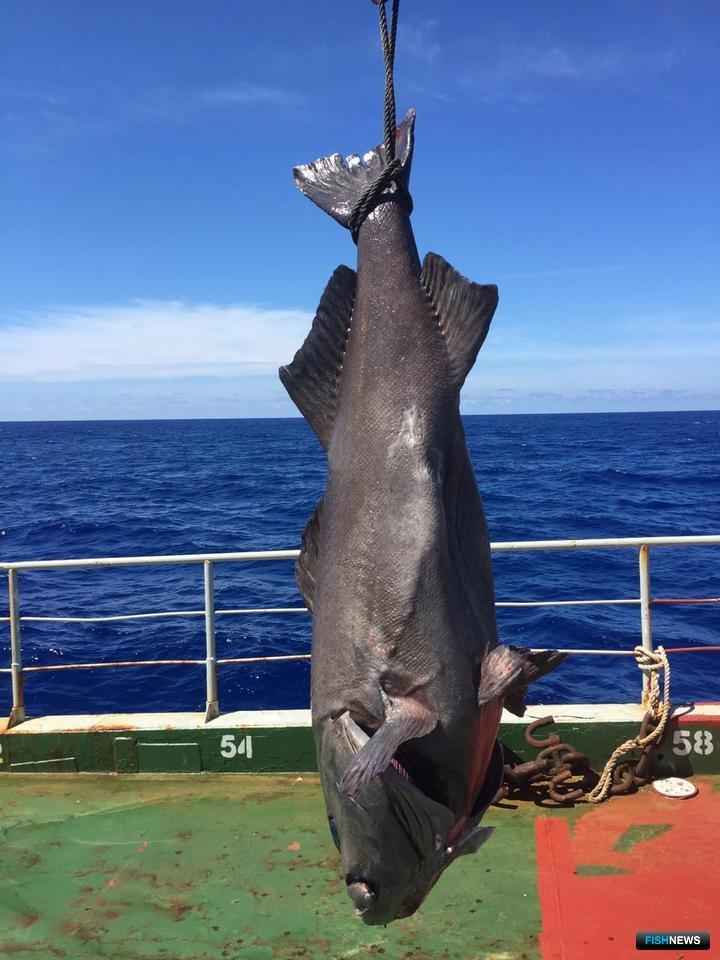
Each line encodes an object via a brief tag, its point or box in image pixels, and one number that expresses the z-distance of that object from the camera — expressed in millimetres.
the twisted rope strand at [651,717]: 5508
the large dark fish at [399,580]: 2215
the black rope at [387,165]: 2662
